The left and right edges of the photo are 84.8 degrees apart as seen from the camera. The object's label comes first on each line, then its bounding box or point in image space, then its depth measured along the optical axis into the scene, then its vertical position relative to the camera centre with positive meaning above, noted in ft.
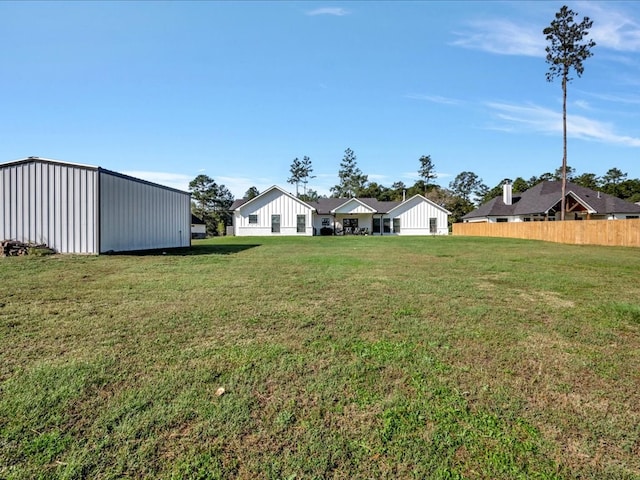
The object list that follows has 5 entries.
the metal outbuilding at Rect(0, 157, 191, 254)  38.22 +3.89
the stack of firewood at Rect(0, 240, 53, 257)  34.96 -0.89
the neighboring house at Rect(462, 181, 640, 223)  107.34 +10.20
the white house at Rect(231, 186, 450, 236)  113.60 +7.42
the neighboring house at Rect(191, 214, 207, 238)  178.14 +6.71
